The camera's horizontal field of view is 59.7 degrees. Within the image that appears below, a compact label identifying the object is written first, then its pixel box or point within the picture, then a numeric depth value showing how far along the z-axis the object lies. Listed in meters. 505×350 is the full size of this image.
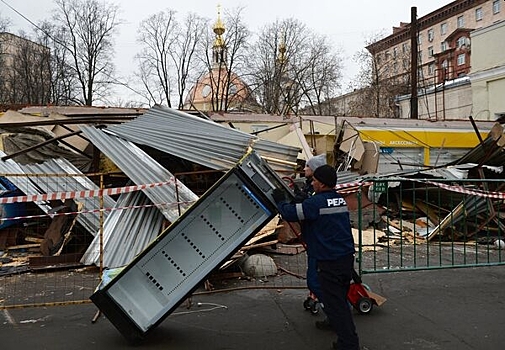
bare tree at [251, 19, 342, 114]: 35.59
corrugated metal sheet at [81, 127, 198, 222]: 6.90
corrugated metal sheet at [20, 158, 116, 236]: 7.87
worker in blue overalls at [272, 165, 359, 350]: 3.55
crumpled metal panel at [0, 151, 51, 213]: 8.41
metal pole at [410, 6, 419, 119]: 21.86
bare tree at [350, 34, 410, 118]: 32.72
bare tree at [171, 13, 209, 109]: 38.56
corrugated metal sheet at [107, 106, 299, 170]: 6.48
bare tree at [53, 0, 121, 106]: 34.88
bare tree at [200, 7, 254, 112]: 36.12
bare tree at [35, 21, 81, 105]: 33.31
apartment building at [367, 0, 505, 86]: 54.22
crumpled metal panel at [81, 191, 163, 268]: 6.67
